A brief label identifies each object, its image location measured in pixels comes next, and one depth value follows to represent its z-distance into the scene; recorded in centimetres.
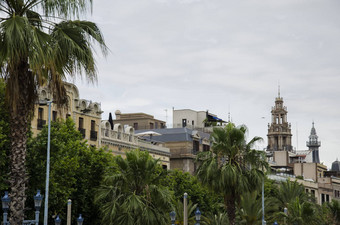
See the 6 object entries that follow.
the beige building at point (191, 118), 11100
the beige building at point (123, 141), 7062
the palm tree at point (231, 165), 4000
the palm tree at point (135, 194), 3722
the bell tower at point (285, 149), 19805
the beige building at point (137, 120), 10281
